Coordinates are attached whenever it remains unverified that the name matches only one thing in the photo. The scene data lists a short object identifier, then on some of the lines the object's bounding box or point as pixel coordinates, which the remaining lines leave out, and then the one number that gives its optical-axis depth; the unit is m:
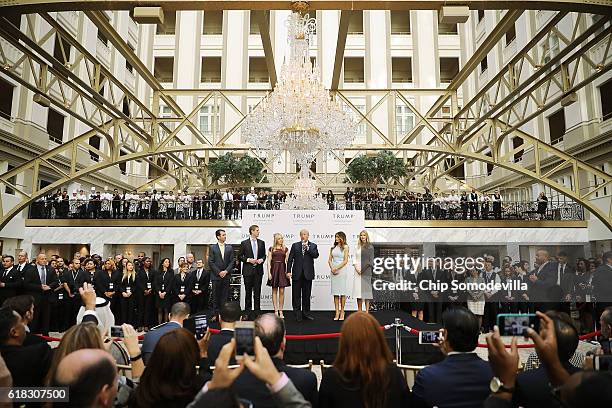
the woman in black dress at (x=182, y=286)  8.87
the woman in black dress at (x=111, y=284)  8.68
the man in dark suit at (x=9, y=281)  8.04
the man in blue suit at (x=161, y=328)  3.47
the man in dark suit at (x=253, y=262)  7.77
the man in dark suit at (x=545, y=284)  6.51
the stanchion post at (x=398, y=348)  4.91
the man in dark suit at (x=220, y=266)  7.75
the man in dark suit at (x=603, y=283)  7.03
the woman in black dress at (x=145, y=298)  9.01
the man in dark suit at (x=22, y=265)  8.18
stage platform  5.82
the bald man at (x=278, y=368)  2.04
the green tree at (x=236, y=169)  19.72
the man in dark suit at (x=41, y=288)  8.10
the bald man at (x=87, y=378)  1.58
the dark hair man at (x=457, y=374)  2.12
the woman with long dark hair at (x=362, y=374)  1.96
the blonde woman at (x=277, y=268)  7.48
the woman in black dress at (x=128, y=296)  8.95
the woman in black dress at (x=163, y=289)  8.90
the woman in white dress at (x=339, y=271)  7.18
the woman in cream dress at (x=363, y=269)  7.07
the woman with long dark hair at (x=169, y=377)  1.82
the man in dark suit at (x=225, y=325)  3.40
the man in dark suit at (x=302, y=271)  7.38
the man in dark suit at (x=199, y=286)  8.94
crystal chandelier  8.05
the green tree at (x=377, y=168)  19.52
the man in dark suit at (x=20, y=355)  2.49
